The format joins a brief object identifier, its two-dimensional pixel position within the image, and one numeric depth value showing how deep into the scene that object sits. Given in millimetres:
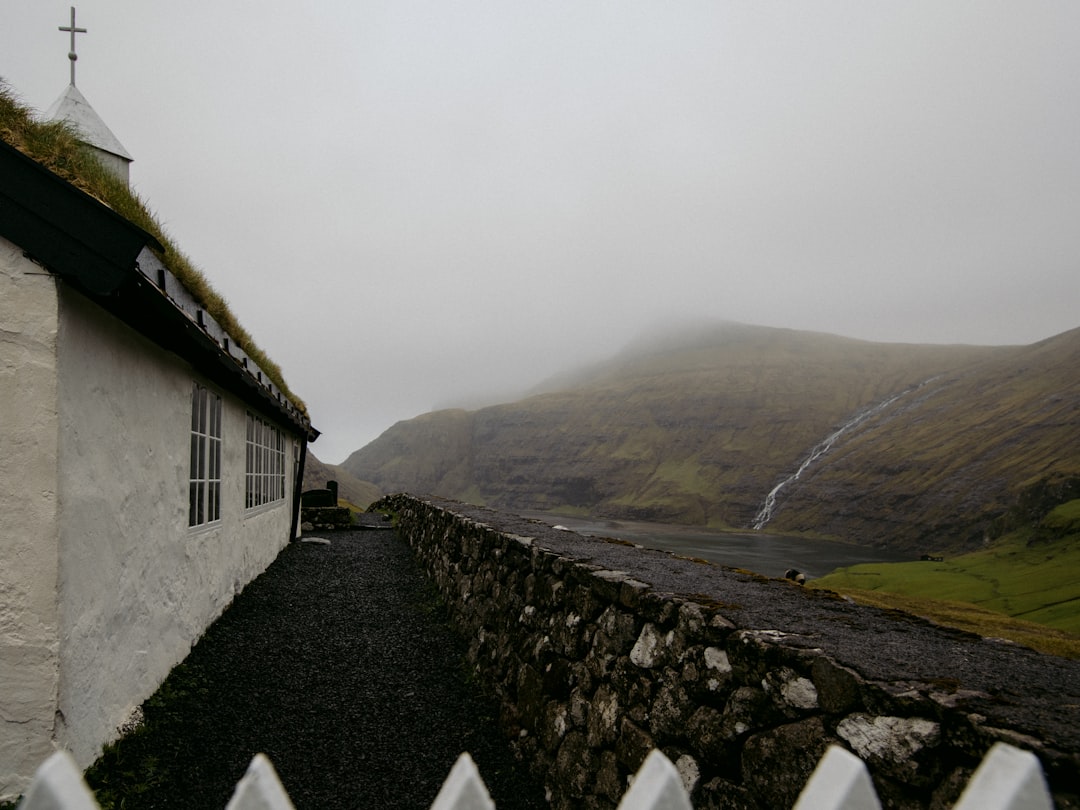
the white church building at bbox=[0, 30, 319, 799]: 3332
